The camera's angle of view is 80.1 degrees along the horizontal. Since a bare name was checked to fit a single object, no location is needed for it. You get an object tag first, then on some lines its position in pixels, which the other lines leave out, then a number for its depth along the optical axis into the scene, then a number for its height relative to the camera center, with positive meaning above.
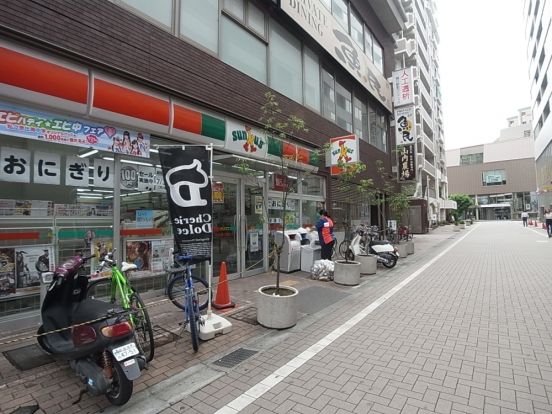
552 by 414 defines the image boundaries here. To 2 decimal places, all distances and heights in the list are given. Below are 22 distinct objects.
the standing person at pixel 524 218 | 40.67 -0.64
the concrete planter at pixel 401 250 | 14.26 -1.56
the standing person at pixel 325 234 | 9.54 -0.57
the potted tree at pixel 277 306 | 5.25 -1.47
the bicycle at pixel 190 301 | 4.35 -1.17
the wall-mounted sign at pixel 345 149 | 11.27 +2.32
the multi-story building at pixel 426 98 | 34.41 +16.05
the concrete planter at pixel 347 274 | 8.28 -1.50
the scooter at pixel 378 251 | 11.00 -1.24
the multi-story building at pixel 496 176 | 79.25 +9.51
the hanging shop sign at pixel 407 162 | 21.56 +3.48
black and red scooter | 3.08 -1.23
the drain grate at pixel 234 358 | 4.06 -1.84
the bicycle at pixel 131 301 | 3.98 -1.07
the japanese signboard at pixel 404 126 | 20.38 +5.51
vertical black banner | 4.79 +0.27
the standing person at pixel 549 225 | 22.46 -0.81
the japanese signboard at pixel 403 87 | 19.56 +7.77
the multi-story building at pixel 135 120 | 4.99 +1.85
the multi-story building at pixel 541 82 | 34.52 +15.90
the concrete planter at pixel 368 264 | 9.98 -1.54
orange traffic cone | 6.26 -1.53
